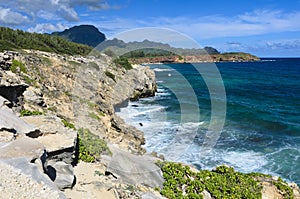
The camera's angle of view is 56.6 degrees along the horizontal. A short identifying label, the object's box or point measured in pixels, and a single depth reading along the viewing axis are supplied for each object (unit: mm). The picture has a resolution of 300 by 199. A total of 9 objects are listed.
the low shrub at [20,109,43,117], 11807
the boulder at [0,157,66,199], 5824
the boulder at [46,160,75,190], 7975
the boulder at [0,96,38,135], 8228
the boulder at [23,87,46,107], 14719
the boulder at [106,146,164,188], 9910
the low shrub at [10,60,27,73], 19039
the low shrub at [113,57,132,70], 56875
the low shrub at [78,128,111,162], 10598
